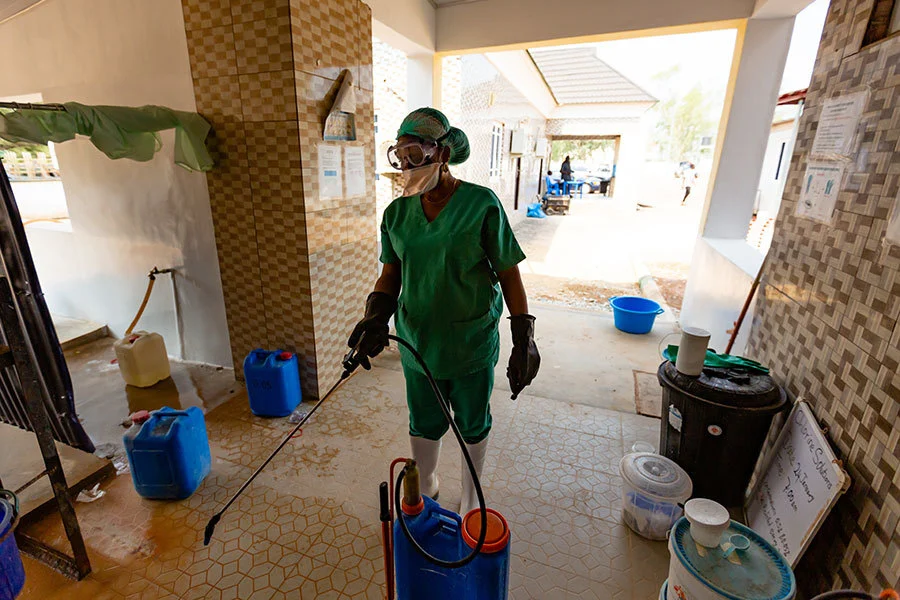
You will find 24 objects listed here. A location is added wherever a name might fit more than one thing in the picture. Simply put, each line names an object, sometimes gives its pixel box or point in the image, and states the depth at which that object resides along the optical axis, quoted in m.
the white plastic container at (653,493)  1.81
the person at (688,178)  18.53
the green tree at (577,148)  30.20
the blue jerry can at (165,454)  1.97
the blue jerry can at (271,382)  2.66
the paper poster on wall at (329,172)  2.67
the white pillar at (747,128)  3.38
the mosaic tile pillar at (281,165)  2.42
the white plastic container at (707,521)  1.22
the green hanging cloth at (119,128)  1.90
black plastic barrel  1.81
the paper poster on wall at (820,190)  1.75
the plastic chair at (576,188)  20.27
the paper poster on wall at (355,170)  2.91
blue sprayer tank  1.15
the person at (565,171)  15.80
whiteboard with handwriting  1.45
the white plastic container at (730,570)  1.15
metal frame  1.42
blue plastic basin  4.13
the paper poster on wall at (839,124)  1.66
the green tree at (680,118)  29.25
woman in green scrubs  1.51
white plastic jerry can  3.05
